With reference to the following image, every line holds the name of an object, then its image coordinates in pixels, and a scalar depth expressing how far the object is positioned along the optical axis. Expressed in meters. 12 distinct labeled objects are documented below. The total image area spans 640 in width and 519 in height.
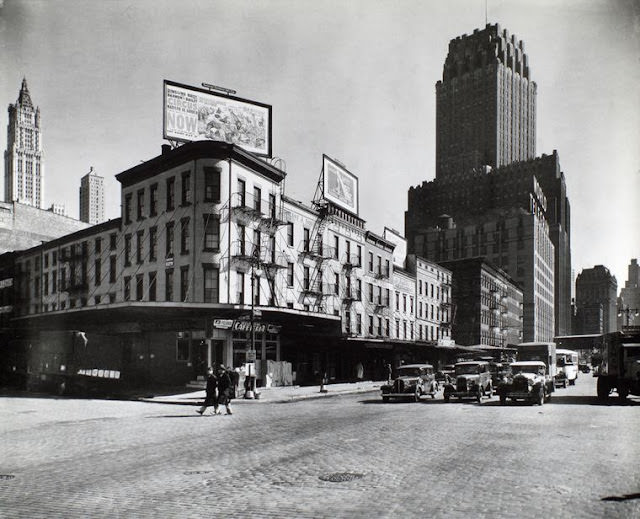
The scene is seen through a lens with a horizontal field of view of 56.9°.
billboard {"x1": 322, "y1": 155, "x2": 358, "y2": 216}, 47.31
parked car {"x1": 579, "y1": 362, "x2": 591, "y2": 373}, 85.88
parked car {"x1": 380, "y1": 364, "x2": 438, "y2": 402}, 27.45
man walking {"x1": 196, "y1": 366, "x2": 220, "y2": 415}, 21.59
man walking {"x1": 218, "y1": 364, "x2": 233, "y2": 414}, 21.80
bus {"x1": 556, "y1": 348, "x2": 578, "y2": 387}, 42.56
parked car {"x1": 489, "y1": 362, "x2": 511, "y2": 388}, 32.58
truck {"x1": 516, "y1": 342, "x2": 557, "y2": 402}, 40.72
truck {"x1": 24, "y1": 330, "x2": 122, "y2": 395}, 32.31
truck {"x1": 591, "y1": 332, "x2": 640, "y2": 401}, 25.06
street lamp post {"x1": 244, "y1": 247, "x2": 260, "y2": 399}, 29.55
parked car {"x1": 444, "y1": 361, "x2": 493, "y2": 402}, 27.31
